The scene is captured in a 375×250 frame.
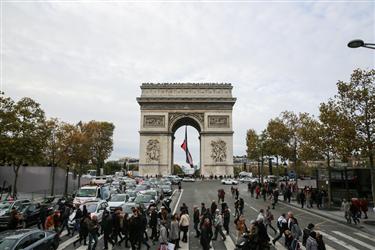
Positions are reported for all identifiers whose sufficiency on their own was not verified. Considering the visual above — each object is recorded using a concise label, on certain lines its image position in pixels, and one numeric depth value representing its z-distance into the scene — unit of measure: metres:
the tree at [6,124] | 32.03
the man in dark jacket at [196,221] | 17.05
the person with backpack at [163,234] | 12.15
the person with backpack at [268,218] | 16.88
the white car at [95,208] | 19.66
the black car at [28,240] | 10.27
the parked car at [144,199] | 24.48
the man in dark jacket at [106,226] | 14.61
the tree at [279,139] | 40.16
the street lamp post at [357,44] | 13.13
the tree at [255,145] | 54.49
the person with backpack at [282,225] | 14.90
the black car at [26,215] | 18.92
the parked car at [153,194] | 26.96
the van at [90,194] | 25.92
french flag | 74.25
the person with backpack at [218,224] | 15.83
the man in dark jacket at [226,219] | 17.50
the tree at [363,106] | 21.94
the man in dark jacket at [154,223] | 15.99
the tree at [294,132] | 39.69
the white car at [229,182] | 55.47
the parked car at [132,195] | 26.73
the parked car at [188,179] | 62.32
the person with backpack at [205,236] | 13.41
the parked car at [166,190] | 37.46
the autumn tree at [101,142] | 74.94
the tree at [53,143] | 42.72
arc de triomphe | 70.00
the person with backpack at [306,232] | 12.23
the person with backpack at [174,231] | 13.90
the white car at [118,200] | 23.87
